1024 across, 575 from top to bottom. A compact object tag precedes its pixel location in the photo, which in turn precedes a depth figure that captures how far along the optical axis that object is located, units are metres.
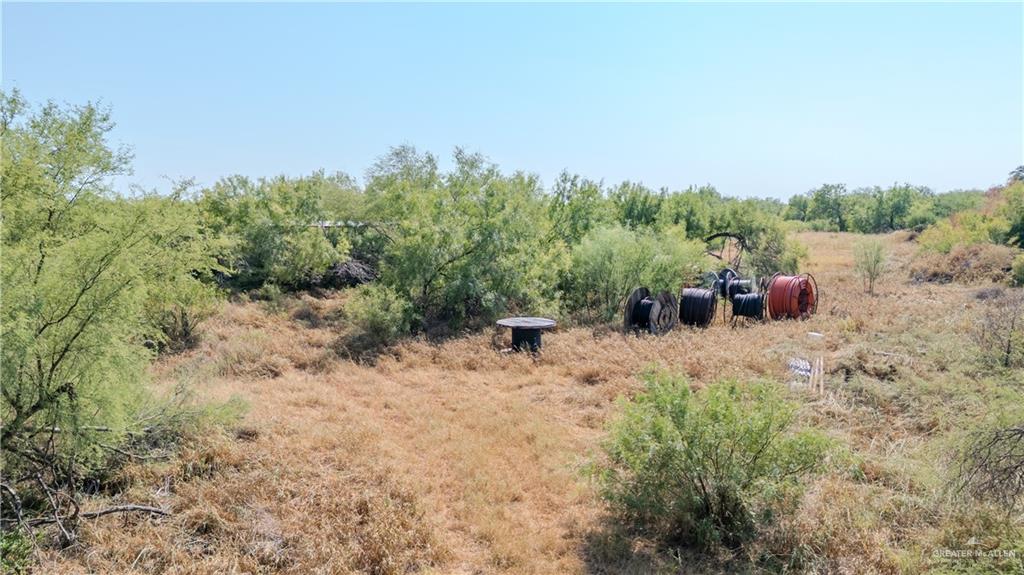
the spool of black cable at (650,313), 11.59
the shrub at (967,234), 21.08
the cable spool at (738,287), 14.44
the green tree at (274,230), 14.85
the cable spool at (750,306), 12.72
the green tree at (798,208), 58.42
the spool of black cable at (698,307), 12.26
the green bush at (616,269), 13.14
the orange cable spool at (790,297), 12.62
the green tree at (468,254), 12.11
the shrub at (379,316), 11.05
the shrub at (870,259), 16.45
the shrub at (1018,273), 16.20
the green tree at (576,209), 16.52
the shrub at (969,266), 17.61
